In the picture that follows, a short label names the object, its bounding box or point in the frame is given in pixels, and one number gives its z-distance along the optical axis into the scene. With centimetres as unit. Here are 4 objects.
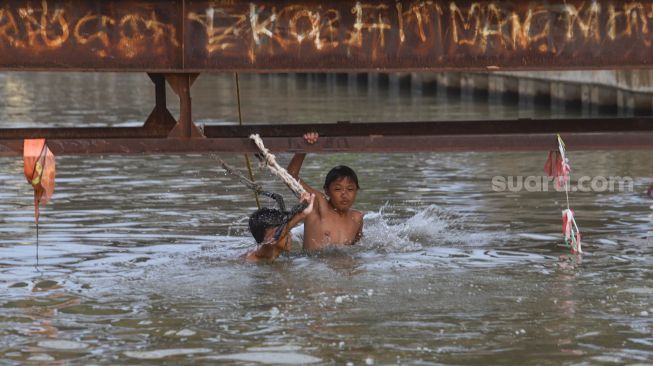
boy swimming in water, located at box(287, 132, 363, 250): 1267
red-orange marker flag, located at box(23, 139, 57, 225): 1110
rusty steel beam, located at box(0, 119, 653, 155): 1135
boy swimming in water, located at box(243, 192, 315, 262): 1172
